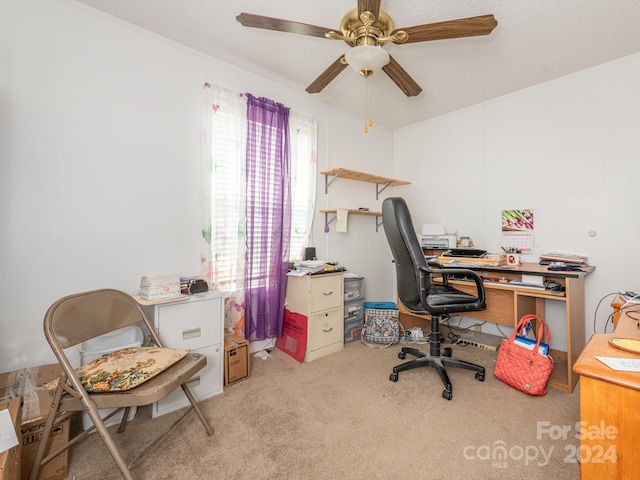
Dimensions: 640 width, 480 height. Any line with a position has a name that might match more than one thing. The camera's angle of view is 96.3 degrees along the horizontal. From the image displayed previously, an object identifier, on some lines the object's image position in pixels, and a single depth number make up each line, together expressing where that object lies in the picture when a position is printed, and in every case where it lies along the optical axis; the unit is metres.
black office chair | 1.87
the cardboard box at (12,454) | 0.85
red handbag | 1.84
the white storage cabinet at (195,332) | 1.71
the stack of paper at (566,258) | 2.35
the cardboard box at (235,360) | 2.00
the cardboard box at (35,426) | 1.21
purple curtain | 2.40
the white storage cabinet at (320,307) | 2.41
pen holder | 2.50
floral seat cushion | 1.16
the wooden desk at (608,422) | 0.65
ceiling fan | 1.44
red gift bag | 2.41
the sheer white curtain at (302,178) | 2.75
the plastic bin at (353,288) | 2.84
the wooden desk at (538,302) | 1.97
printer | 2.99
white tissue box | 1.75
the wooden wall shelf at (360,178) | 2.93
